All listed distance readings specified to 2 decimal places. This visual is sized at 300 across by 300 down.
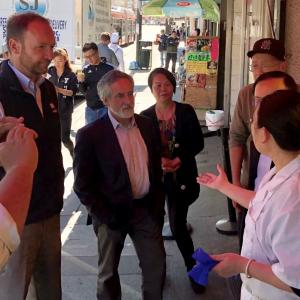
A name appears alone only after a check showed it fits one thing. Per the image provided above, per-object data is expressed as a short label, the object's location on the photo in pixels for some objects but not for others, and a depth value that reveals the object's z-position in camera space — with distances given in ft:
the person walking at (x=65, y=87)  19.43
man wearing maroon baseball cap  8.94
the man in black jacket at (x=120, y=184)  7.85
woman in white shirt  4.25
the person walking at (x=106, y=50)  30.52
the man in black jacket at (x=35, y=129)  6.89
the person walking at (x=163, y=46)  55.84
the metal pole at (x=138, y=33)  53.03
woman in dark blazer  9.83
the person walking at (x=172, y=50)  50.60
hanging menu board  26.03
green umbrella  25.66
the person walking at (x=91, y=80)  19.79
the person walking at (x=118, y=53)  35.38
